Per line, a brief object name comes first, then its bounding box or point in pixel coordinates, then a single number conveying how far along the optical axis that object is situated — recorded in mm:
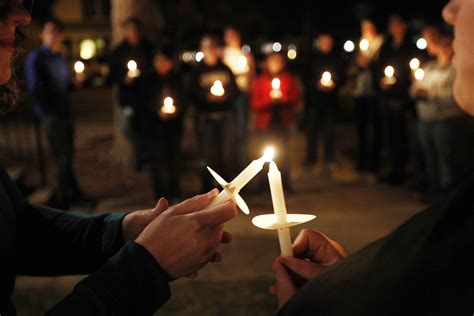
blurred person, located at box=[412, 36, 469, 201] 6816
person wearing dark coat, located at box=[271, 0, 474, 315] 970
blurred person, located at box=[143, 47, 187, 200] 7414
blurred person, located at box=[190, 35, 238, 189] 7426
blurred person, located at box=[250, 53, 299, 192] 7785
